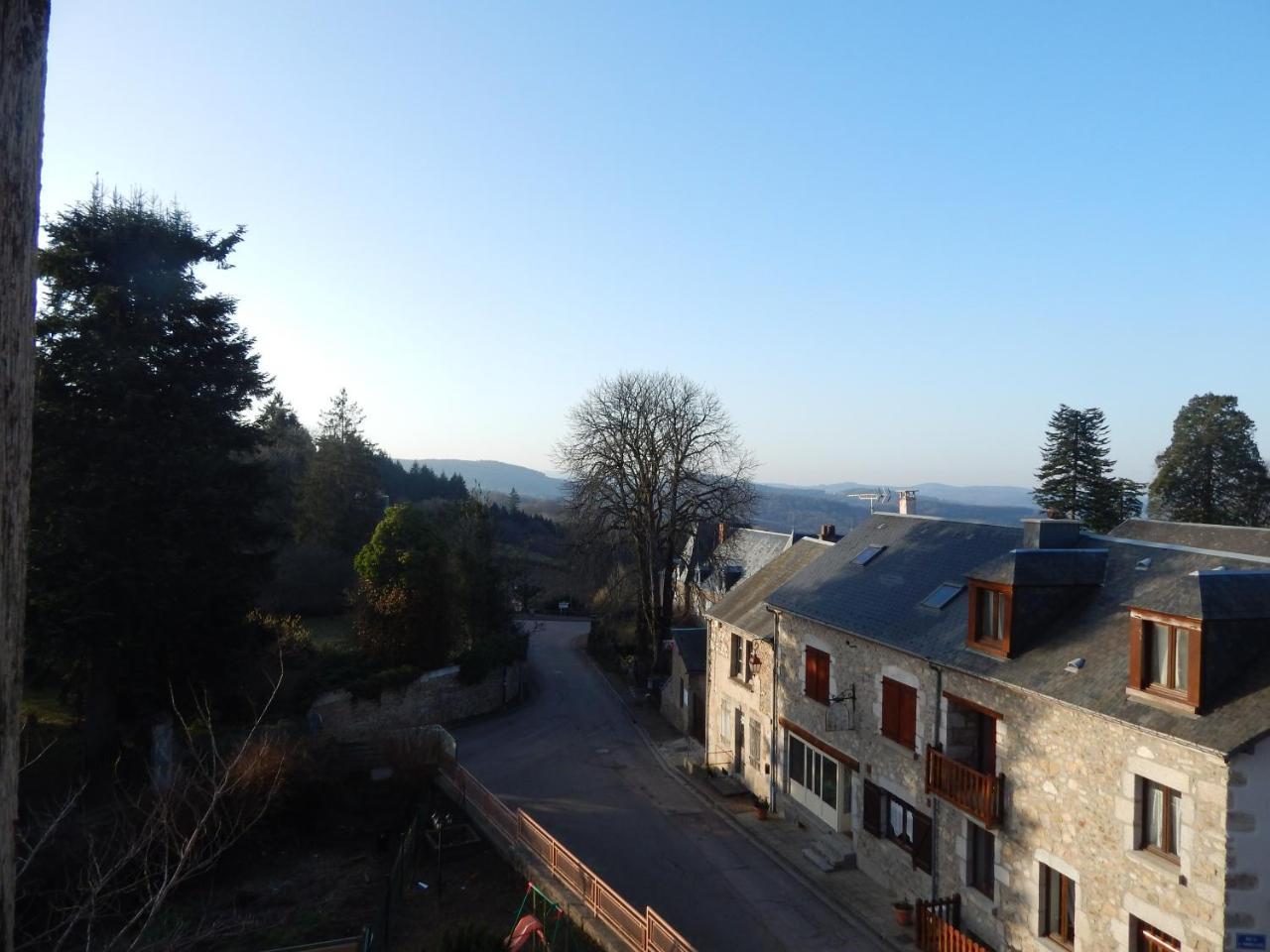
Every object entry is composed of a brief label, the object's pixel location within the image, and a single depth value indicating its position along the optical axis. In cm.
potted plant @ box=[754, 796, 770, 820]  2066
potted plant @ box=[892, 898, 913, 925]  1504
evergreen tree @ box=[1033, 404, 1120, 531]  4328
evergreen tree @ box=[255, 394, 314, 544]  2381
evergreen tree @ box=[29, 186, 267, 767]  1884
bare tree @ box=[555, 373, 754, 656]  3375
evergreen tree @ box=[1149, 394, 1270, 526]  3909
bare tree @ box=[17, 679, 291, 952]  1440
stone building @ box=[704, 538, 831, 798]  2202
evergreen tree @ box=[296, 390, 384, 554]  4078
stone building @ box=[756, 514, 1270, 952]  991
